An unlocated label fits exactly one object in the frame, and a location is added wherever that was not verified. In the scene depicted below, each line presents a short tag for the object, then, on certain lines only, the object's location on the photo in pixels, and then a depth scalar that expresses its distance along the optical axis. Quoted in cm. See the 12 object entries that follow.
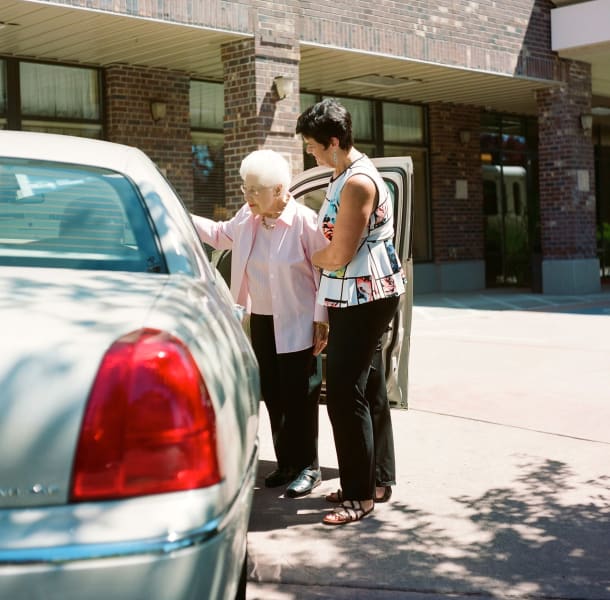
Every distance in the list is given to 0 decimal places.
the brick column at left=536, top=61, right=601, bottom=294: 1806
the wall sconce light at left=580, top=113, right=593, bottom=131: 1819
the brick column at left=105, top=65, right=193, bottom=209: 1455
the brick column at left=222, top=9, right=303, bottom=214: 1297
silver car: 188
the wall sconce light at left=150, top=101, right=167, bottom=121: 1470
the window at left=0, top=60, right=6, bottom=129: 1370
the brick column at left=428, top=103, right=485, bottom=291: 1998
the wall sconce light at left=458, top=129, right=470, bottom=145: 2023
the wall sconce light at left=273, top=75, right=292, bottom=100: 1298
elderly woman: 470
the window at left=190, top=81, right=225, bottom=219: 1569
